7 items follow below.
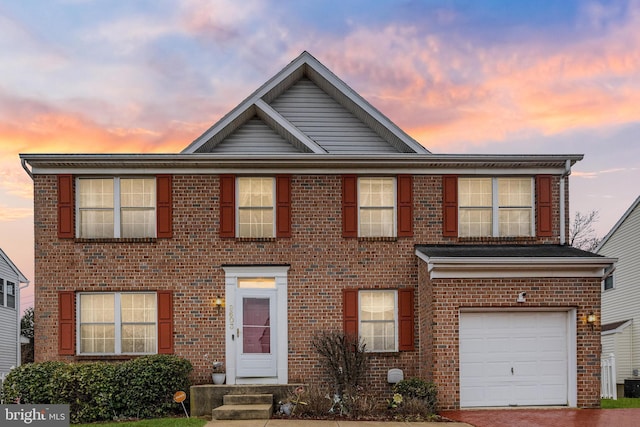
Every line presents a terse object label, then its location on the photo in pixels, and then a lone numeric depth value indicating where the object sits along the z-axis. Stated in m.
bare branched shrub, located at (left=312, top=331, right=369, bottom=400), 13.67
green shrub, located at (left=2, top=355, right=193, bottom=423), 13.25
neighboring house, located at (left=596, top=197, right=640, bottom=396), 23.85
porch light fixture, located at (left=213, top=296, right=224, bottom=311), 14.98
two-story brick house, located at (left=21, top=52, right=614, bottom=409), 14.98
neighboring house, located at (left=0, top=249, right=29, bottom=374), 28.72
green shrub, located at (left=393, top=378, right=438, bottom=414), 12.83
